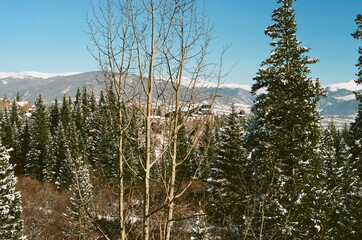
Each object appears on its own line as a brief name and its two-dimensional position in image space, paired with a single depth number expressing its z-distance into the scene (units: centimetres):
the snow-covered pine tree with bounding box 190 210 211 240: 1926
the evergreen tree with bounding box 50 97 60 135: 7647
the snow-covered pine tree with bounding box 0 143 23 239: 2064
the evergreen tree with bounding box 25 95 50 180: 6144
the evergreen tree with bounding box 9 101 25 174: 6556
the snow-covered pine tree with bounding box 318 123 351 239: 1574
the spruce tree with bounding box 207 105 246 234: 2958
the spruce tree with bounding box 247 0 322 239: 1454
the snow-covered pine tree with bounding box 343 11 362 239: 1767
